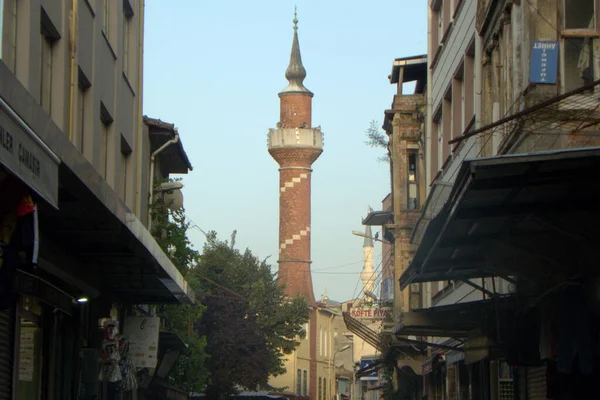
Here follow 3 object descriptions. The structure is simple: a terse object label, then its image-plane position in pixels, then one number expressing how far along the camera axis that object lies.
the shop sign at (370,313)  37.13
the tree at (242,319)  52.66
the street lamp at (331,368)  87.57
